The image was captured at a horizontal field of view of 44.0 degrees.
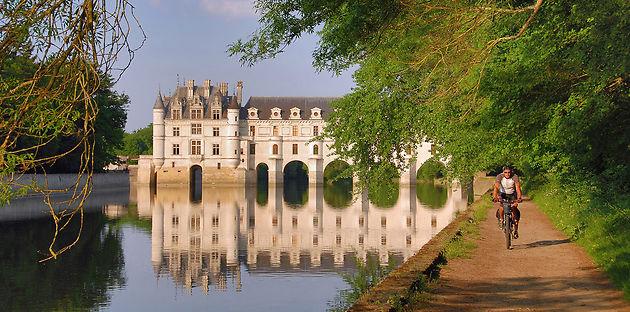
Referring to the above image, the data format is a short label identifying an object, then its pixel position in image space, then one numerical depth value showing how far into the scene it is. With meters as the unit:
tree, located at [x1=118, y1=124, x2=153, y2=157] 104.62
